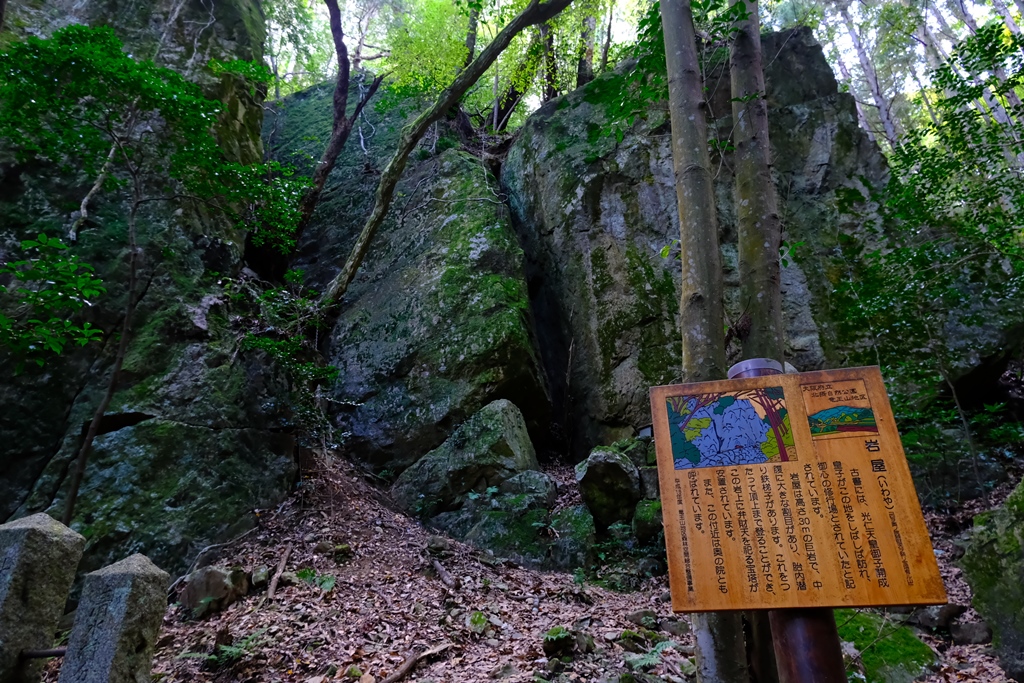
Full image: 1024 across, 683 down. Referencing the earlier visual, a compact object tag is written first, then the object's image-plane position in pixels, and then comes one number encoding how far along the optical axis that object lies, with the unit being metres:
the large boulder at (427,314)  8.28
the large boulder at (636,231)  8.46
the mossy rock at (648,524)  6.01
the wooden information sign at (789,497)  2.02
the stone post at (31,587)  2.49
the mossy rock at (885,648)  3.73
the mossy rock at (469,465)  7.16
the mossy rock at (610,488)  6.42
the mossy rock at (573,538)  6.01
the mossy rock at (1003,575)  3.51
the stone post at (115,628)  2.41
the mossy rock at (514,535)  6.18
